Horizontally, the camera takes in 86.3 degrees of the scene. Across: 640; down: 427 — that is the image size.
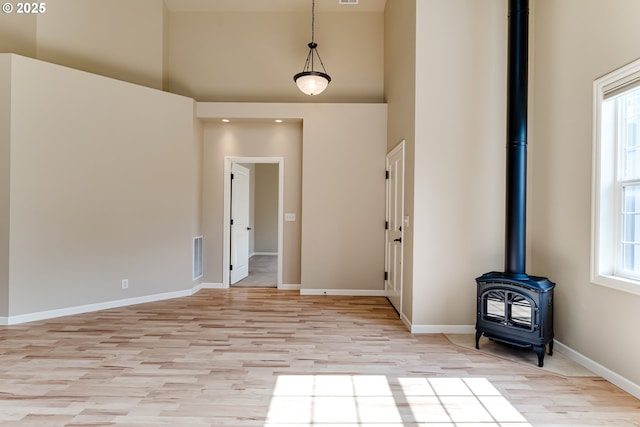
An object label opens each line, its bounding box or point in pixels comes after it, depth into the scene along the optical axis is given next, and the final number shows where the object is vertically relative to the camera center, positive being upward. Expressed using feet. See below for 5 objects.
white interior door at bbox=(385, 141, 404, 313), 14.37 -0.67
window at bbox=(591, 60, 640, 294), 8.48 +0.77
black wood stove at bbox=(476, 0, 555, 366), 10.09 -0.48
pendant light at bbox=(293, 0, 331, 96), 14.70 +5.62
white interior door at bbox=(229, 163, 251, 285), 19.51 -0.77
